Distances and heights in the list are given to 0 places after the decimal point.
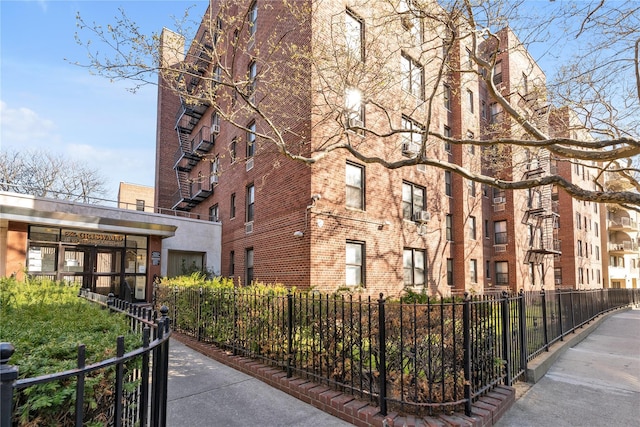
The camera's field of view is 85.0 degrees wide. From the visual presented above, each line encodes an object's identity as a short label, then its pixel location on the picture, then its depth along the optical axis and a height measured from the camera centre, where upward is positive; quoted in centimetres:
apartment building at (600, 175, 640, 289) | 4016 +93
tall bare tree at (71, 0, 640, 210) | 697 +461
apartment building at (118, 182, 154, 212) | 4072 +667
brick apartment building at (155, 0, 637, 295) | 1148 +272
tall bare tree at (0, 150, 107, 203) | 3133 +698
